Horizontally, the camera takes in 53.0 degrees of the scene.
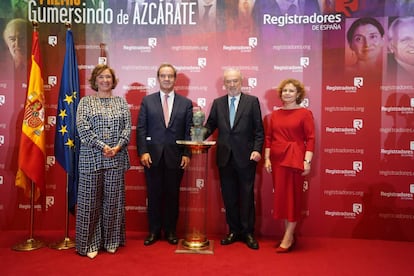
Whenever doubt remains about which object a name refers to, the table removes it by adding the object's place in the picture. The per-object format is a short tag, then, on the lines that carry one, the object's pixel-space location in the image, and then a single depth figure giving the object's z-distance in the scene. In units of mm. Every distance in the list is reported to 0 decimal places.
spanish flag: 4047
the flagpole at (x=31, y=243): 3941
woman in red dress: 3783
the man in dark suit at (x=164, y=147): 4016
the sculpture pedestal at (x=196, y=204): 3945
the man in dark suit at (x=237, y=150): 3988
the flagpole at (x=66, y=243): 3973
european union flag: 4016
